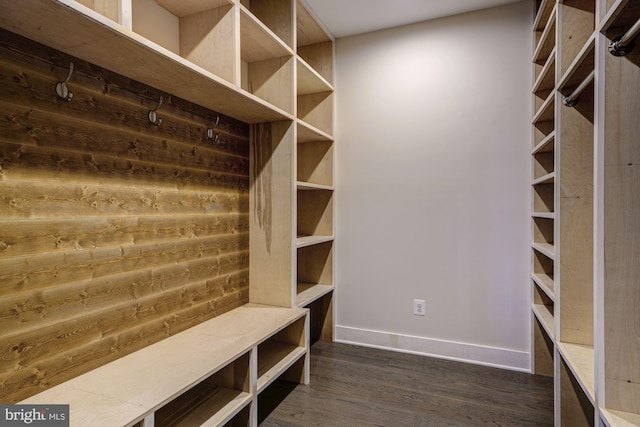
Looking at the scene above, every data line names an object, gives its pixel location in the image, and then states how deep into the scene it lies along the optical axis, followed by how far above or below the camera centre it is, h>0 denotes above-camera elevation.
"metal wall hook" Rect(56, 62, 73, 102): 1.25 +0.45
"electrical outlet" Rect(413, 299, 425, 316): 2.69 -0.75
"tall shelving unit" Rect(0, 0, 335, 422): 1.16 +0.59
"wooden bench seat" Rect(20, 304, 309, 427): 1.16 -0.65
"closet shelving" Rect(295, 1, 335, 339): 2.94 +0.27
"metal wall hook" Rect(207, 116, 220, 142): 1.97 +0.45
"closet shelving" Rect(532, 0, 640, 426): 1.11 -0.01
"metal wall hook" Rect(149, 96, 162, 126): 1.61 +0.45
